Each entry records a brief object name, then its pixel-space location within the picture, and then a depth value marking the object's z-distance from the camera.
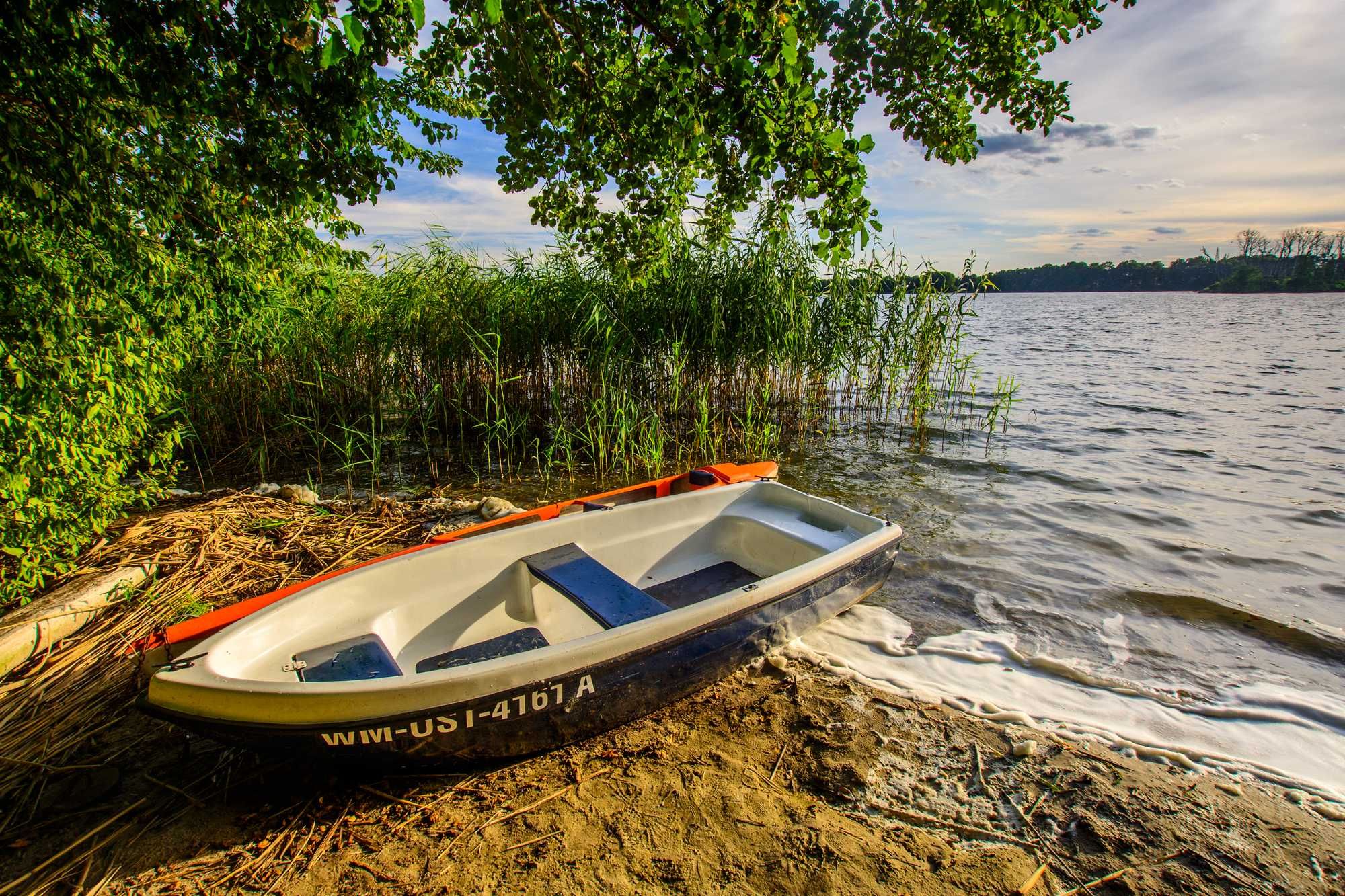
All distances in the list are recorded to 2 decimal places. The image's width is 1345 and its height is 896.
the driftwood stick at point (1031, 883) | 1.93
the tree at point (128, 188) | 2.51
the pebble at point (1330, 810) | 2.36
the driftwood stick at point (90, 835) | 1.85
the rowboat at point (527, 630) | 1.99
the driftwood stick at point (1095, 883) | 1.95
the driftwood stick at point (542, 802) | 2.18
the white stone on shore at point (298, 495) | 4.99
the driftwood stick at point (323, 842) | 1.98
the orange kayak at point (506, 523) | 2.37
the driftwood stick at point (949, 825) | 2.18
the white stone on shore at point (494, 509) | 5.05
